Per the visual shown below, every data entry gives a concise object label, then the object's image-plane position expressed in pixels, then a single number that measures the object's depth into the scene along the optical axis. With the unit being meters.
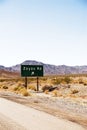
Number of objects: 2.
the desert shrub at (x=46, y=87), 49.88
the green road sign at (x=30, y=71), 49.41
